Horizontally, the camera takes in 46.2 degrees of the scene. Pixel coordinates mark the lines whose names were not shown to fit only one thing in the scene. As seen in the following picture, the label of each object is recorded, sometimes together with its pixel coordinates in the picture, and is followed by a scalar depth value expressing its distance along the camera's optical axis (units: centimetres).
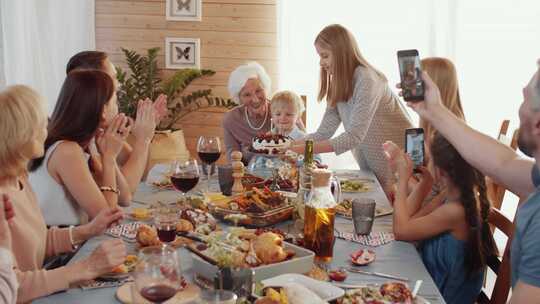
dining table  145
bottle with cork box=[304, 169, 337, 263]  168
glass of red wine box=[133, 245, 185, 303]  121
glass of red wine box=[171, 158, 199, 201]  213
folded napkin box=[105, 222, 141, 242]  186
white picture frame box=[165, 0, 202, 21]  491
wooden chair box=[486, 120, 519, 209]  300
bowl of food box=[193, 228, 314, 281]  147
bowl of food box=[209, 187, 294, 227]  196
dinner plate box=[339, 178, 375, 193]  256
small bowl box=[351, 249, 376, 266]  167
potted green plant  477
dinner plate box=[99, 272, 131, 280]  152
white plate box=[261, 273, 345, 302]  138
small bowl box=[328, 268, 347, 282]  155
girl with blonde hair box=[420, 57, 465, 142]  263
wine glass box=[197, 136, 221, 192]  243
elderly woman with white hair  355
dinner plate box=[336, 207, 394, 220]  214
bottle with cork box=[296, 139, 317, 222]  192
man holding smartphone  132
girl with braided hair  200
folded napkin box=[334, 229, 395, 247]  186
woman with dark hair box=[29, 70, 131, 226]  204
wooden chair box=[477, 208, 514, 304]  185
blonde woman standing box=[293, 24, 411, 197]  307
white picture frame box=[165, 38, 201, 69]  495
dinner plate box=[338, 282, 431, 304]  137
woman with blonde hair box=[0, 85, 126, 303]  146
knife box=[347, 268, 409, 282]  158
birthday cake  247
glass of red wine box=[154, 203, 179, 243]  168
